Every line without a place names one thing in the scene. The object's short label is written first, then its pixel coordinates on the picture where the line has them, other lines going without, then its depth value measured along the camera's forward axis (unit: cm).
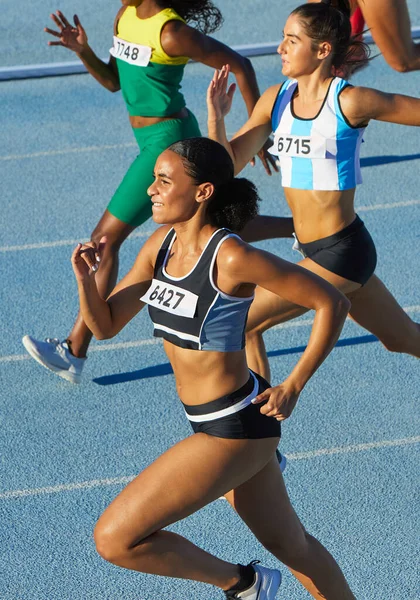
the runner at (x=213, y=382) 653
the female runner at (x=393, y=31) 928
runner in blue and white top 891
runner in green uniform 1100
